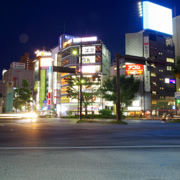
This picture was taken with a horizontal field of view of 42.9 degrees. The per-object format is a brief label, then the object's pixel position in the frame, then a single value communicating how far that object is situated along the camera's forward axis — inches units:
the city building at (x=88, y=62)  3344.0
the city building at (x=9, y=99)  3174.2
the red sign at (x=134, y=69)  3179.1
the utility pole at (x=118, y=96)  983.6
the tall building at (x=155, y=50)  3221.0
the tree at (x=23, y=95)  3469.5
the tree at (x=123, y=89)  2283.5
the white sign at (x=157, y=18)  3467.0
